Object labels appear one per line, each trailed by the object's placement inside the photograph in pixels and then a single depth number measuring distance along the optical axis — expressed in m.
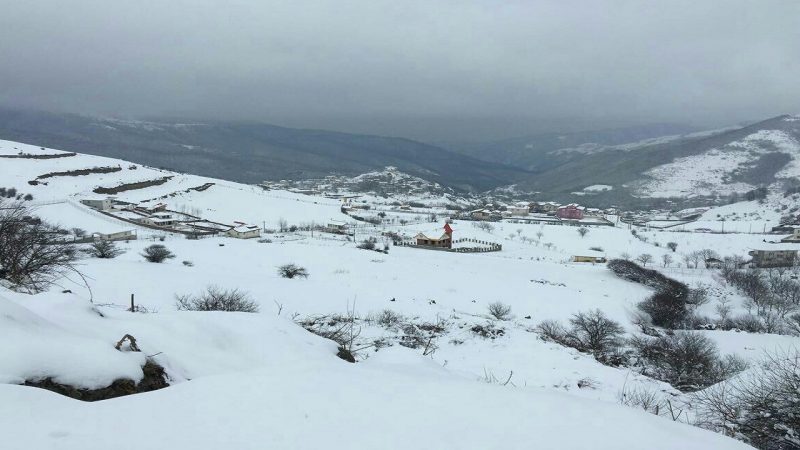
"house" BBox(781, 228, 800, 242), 72.03
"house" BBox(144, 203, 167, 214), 68.47
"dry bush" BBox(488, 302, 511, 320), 23.58
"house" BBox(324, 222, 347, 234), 71.69
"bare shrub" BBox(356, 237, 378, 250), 51.30
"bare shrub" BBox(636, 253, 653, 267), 56.64
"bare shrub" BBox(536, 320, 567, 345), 19.53
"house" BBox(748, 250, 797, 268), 56.15
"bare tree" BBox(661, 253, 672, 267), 57.06
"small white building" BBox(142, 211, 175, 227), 60.69
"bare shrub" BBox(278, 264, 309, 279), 27.77
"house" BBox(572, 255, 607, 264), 56.75
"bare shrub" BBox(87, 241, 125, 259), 30.17
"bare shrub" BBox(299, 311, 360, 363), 5.89
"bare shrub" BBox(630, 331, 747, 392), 12.19
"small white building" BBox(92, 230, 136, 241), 46.74
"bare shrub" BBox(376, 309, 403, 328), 15.43
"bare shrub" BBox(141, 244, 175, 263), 29.52
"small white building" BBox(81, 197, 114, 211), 64.69
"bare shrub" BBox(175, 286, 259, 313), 15.16
